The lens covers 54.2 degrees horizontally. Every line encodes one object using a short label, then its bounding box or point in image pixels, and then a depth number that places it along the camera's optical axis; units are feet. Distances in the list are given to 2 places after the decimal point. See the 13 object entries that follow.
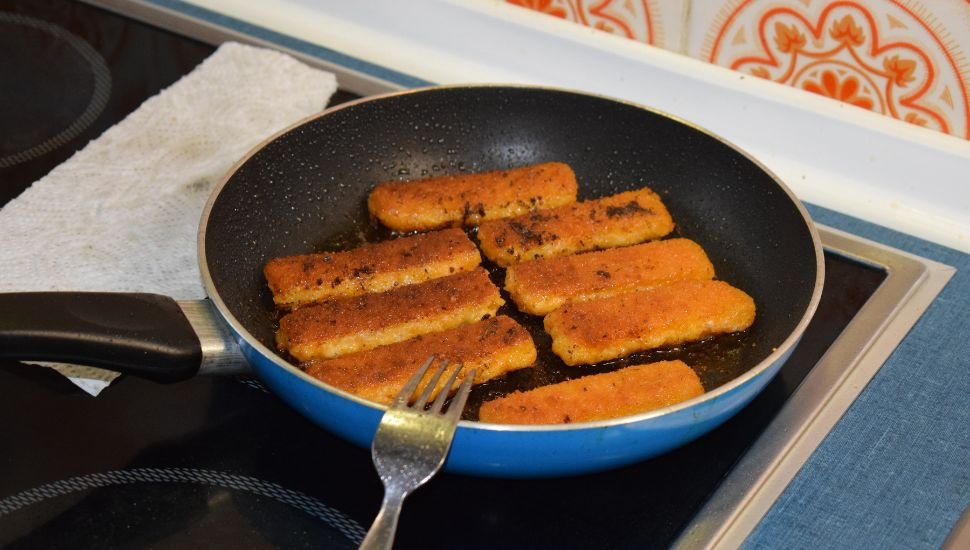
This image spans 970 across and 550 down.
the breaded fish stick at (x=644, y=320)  3.15
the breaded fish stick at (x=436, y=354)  2.93
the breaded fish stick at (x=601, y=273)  3.39
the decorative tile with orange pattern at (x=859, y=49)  3.71
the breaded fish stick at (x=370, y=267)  3.35
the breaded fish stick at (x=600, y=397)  2.77
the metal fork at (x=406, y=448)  2.30
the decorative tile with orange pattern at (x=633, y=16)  4.24
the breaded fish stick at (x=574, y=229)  3.61
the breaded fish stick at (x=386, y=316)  3.13
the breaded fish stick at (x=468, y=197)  3.73
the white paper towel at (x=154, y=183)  3.58
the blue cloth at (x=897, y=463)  2.74
